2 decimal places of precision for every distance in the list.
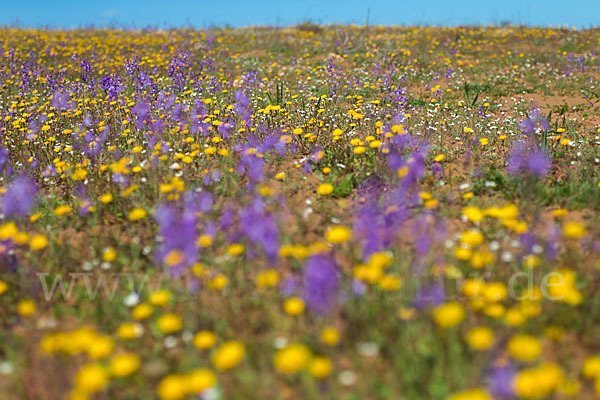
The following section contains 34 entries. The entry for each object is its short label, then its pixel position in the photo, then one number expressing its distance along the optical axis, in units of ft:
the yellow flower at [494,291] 8.30
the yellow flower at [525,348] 6.74
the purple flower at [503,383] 6.35
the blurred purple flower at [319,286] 8.12
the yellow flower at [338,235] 10.03
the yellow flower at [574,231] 9.39
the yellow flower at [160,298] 9.55
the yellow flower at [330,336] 7.59
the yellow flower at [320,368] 7.14
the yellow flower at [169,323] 8.41
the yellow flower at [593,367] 6.80
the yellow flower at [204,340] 8.12
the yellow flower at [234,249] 10.67
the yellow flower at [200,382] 6.89
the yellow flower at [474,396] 6.30
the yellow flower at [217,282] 9.48
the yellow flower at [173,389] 6.91
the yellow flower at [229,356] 7.24
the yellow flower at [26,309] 8.84
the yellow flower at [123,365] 7.34
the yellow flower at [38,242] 11.24
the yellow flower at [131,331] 8.84
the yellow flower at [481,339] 7.07
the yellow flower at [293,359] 6.90
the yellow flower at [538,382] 6.19
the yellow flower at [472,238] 9.74
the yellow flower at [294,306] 8.32
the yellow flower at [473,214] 10.78
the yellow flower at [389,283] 8.62
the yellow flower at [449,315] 7.45
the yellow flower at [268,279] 9.10
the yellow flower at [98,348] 7.54
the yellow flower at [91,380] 6.84
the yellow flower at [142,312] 9.09
